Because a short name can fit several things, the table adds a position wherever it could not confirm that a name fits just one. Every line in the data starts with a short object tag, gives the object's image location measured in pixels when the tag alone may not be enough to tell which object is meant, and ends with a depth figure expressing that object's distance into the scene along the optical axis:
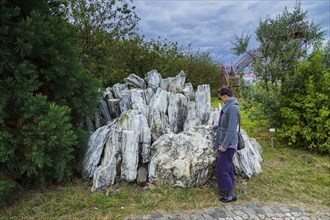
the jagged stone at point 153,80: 6.02
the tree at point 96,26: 7.25
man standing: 3.90
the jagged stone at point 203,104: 5.57
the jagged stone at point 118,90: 5.82
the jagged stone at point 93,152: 4.48
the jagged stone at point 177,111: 5.44
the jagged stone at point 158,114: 4.94
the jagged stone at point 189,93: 5.98
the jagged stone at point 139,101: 5.26
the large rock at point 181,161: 4.30
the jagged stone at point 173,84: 6.15
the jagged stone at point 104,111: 5.49
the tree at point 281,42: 7.93
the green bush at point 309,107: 6.49
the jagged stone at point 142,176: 4.37
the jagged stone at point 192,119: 5.30
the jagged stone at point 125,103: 5.44
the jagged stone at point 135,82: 6.25
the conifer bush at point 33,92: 3.53
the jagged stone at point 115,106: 5.52
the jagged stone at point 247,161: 4.76
